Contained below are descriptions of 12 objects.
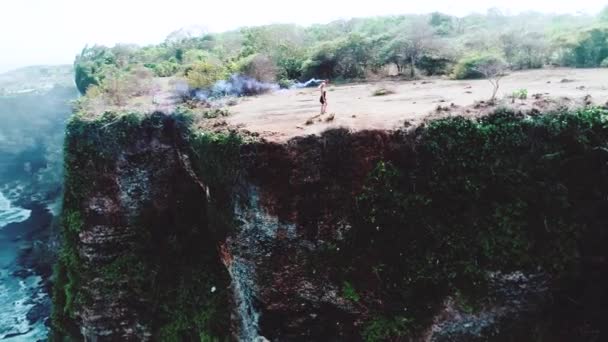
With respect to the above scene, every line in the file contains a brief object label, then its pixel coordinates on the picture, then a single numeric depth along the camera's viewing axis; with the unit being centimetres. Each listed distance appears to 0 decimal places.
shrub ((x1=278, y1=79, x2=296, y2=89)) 2208
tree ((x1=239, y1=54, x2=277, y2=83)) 2205
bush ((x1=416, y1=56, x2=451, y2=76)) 2178
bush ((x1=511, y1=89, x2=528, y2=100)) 1314
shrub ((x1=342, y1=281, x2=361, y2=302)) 1263
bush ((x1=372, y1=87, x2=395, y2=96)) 1800
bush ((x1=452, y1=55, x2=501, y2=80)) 1916
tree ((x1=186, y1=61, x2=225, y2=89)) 2122
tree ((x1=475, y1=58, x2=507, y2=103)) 1873
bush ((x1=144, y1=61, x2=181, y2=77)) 3072
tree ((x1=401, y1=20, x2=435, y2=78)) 2200
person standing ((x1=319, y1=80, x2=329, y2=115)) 1437
